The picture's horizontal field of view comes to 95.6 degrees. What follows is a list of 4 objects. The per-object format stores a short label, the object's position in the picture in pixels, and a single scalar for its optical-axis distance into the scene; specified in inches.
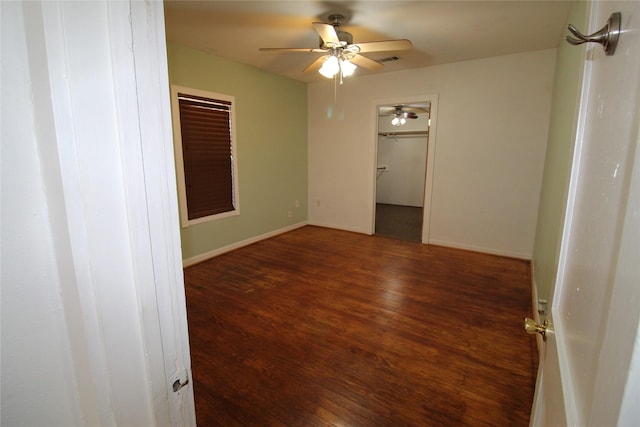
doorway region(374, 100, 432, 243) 271.6
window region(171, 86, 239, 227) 128.4
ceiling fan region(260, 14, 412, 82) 92.3
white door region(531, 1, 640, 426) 13.2
